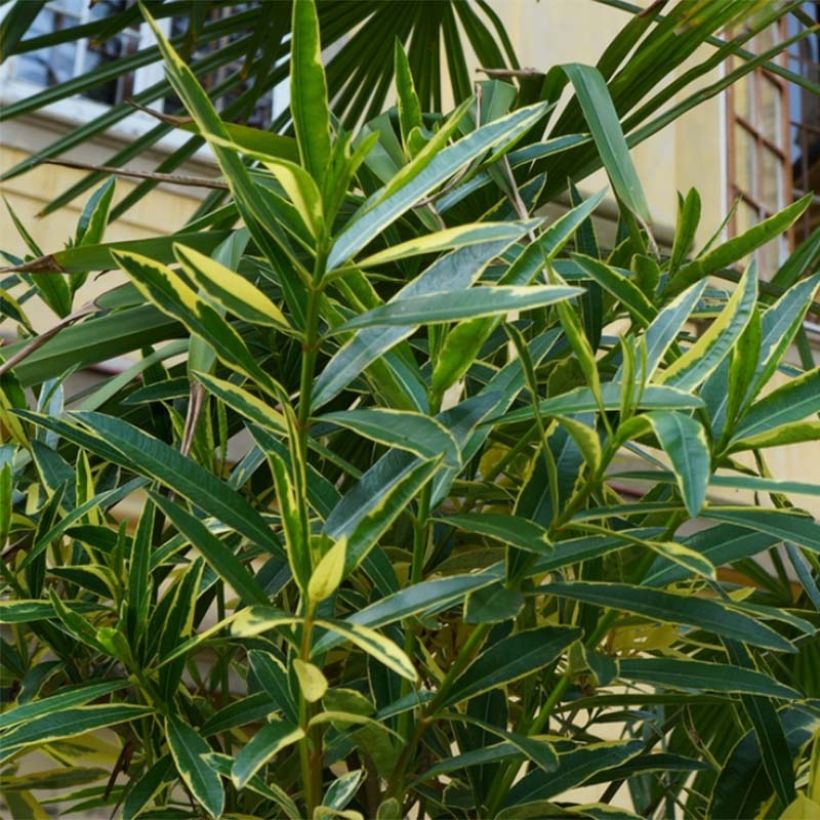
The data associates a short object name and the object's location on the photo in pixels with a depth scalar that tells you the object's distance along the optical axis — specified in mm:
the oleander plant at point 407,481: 1448
